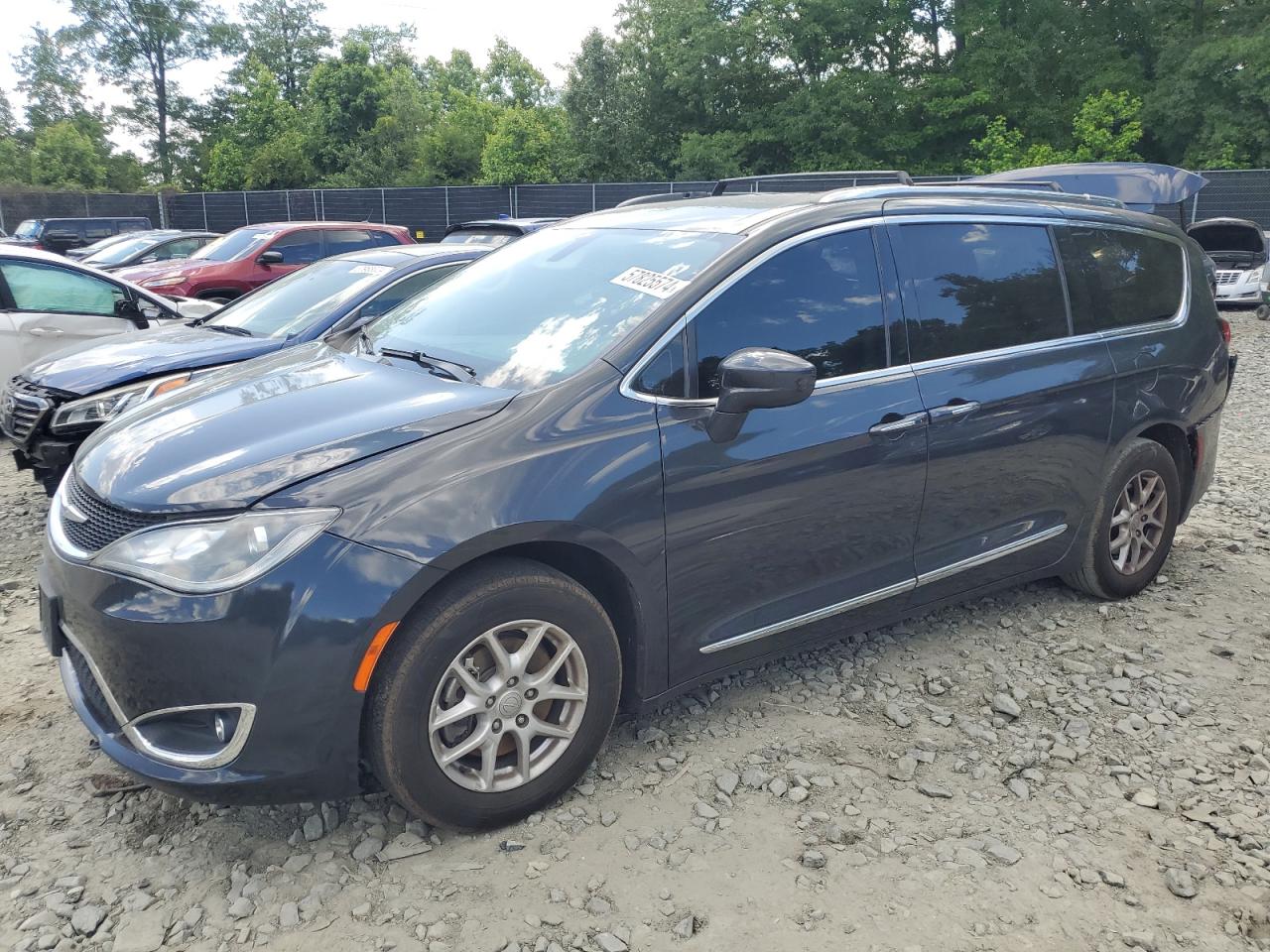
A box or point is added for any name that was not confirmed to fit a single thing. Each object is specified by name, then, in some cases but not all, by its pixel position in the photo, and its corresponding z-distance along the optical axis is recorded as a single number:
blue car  5.29
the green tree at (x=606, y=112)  33.56
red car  12.02
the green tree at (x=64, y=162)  45.78
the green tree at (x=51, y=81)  53.78
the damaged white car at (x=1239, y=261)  15.12
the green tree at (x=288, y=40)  58.03
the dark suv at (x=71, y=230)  23.53
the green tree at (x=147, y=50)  53.66
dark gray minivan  2.50
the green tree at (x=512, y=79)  69.19
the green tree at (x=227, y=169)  44.81
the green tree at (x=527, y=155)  34.53
